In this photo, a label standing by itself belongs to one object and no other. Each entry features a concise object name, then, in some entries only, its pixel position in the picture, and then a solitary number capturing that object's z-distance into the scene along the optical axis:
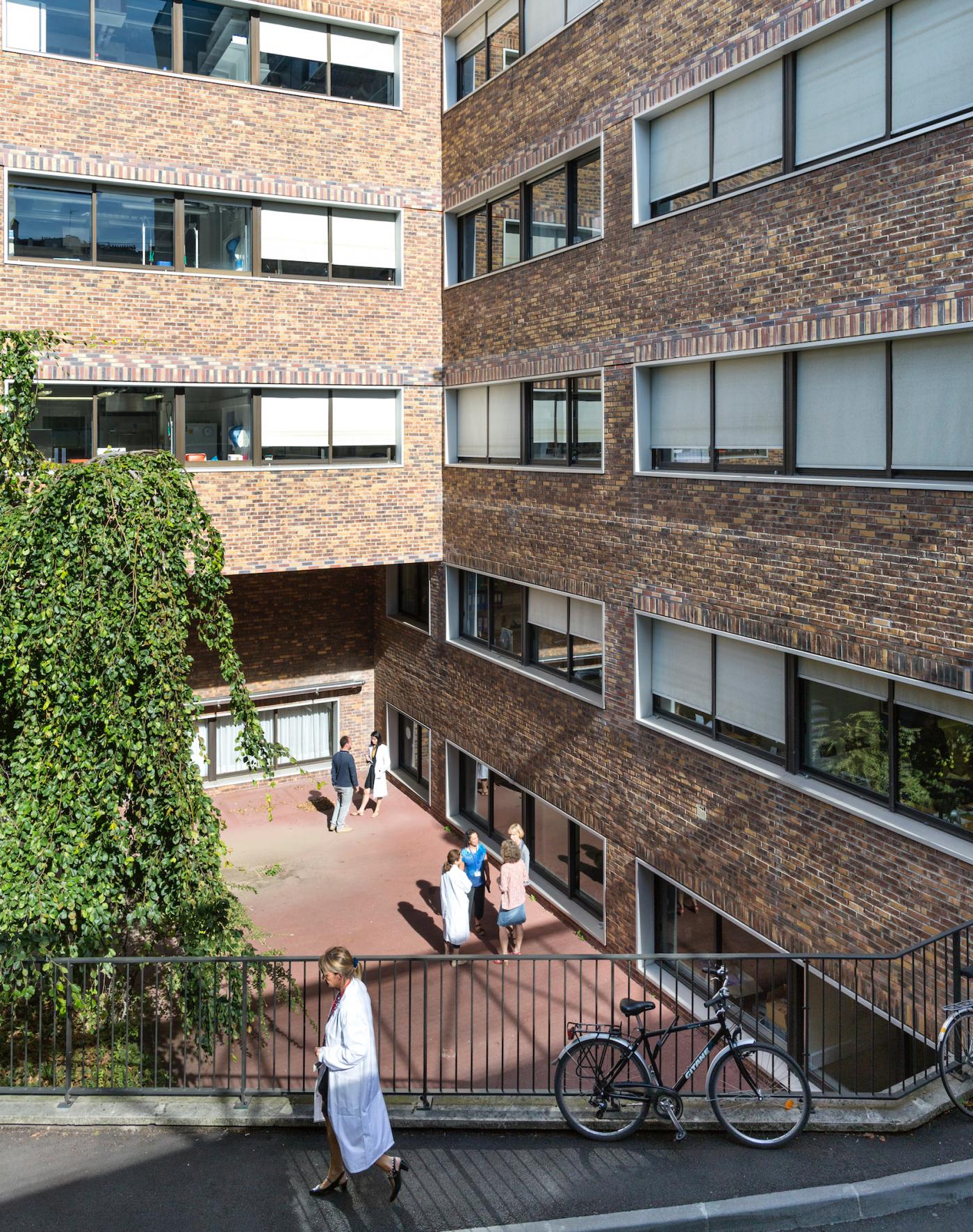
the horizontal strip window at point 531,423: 13.45
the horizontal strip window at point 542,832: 14.09
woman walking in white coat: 5.86
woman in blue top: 13.53
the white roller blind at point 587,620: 13.47
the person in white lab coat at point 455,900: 12.67
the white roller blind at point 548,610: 14.30
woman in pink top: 12.85
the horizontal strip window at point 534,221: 13.25
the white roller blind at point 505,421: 15.33
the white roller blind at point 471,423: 16.44
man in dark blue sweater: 17.75
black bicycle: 6.39
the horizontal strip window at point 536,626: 13.72
